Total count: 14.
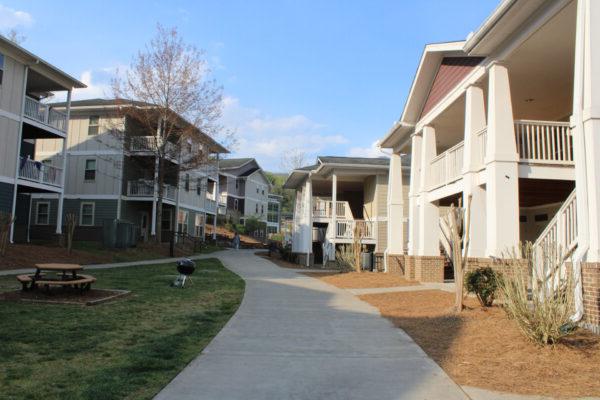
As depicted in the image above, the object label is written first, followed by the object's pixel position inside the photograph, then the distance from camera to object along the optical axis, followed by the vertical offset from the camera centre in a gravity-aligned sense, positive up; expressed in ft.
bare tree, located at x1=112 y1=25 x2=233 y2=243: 95.86 +26.00
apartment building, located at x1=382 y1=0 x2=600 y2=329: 25.17 +9.01
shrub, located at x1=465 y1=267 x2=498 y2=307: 29.91 -1.83
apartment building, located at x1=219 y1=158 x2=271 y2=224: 194.59 +23.38
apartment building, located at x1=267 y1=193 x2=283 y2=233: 249.55 +17.33
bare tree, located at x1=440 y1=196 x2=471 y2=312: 29.86 +0.18
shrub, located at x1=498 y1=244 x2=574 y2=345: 19.92 -2.05
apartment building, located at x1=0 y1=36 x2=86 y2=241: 72.59 +18.05
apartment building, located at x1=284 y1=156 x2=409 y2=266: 86.22 +7.87
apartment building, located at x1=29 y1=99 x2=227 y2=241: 104.17 +15.74
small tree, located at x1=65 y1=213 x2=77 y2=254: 65.62 +2.25
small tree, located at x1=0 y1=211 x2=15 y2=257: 53.21 +1.30
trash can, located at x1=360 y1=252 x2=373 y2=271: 77.92 -1.49
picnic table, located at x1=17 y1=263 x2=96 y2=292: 32.89 -2.52
